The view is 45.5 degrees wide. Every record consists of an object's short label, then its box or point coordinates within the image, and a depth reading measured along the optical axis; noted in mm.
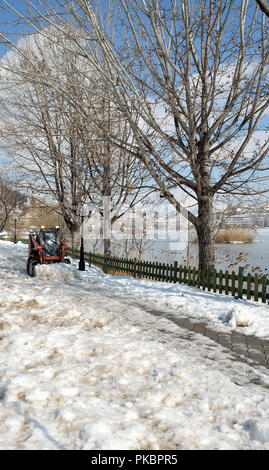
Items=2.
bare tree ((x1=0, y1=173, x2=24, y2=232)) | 36916
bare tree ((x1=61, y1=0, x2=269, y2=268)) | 7738
